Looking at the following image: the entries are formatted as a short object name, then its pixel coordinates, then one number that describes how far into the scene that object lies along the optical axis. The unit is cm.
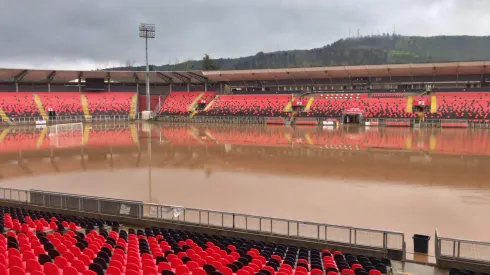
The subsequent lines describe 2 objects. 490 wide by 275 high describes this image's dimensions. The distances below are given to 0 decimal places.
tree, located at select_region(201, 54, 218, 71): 10848
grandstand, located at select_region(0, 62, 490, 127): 5478
